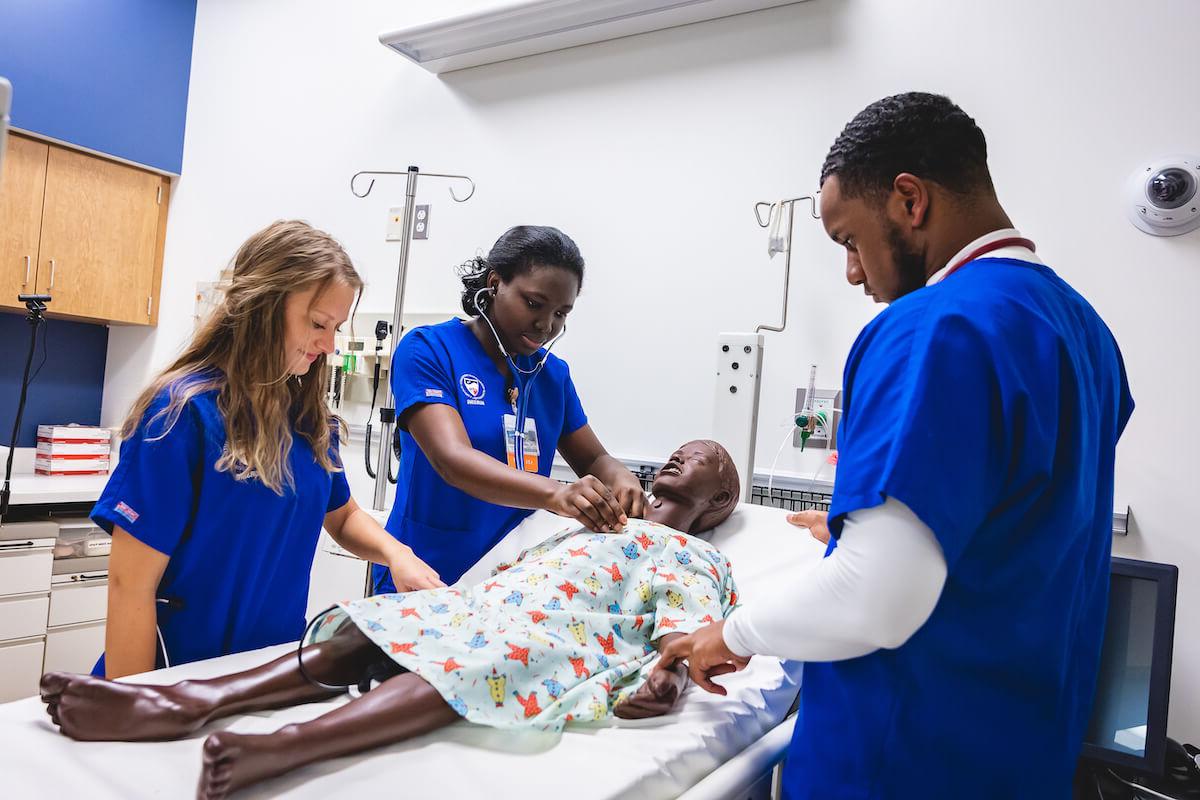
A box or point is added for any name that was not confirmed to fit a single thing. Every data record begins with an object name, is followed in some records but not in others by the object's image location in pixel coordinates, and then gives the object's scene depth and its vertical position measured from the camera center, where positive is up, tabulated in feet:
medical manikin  3.26 -1.32
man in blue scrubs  2.60 -0.24
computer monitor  4.37 -1.22
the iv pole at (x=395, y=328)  9.25 +0.68
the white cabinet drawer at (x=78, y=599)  10.27 -3.13
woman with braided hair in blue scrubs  5.69 -0.06
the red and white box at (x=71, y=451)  12.22 -1.45
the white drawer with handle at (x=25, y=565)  9.64 -2.59
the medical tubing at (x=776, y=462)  8.55 -0.45
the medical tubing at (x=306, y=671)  3.83 -1.39
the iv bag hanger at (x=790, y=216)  8.38 +2.13
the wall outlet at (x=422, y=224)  11.41 +2.30
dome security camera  6.66 +2.16
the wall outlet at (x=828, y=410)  8.33 +0.12
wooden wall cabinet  11.68 +1.90
